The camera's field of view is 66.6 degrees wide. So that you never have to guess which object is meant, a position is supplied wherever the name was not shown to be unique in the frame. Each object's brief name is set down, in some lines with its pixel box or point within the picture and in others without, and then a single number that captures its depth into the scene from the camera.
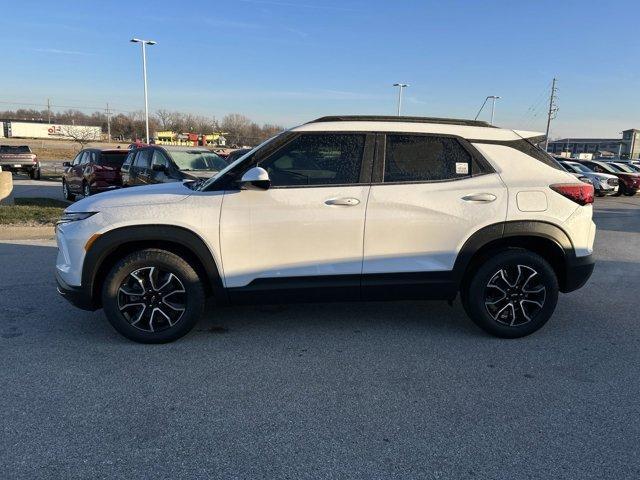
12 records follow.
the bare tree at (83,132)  52.18
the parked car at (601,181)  21.64
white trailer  102.69
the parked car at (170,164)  9.88
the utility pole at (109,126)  95.16
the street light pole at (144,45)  34.31
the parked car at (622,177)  23.17
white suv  3.95
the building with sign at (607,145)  103.19
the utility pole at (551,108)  68.06
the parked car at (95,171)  13.30
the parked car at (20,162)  23.48
